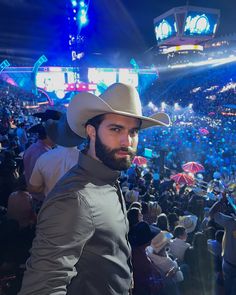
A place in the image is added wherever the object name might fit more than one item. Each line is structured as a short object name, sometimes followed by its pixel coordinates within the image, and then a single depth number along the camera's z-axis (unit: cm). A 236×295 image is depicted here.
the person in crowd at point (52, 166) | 228
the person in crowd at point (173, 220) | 447
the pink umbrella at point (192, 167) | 838
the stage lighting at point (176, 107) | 3306
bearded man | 99
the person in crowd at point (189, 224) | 438
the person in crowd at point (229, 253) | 318
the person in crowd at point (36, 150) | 292
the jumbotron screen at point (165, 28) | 2638
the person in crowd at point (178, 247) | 343
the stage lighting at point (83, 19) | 1810
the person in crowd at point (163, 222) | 388
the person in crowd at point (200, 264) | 321
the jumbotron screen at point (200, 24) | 2476
